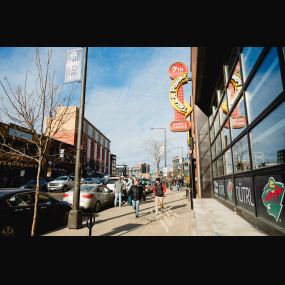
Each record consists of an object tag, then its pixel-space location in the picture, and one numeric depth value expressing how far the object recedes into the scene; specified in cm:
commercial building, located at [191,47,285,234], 427
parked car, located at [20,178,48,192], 2262
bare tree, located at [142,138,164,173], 4662
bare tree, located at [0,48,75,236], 607
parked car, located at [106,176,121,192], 1790
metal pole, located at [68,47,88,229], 782
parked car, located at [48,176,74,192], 2366
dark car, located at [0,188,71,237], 615
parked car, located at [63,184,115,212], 1130
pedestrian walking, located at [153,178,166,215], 1100
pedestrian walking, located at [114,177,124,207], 1366
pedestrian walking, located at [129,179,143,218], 1023
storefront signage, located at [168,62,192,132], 1377
